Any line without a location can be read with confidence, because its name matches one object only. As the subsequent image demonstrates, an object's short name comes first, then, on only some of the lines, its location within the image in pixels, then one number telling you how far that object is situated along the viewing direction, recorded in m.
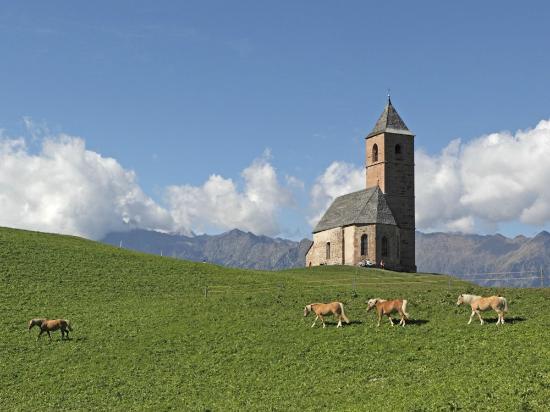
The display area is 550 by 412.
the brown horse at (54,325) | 43.94
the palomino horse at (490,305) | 37.86
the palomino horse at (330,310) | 40.81
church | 105.50
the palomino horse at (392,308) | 39.19
